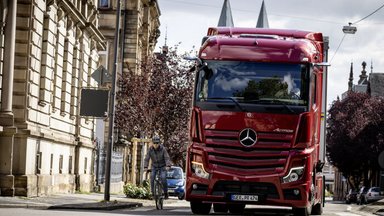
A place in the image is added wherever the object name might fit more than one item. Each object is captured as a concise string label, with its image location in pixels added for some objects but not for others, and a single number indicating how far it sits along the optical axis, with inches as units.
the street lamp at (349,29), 1622.8
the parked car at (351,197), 3036.4
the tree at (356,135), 3216.0
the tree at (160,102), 2006.6
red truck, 751.1
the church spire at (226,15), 4124.5
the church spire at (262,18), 4128.9
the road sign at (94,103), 997.2
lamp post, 1006.4
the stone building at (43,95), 1016.9
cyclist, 963.3
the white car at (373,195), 2454.5
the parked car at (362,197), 2582.2
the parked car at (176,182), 1692.9
